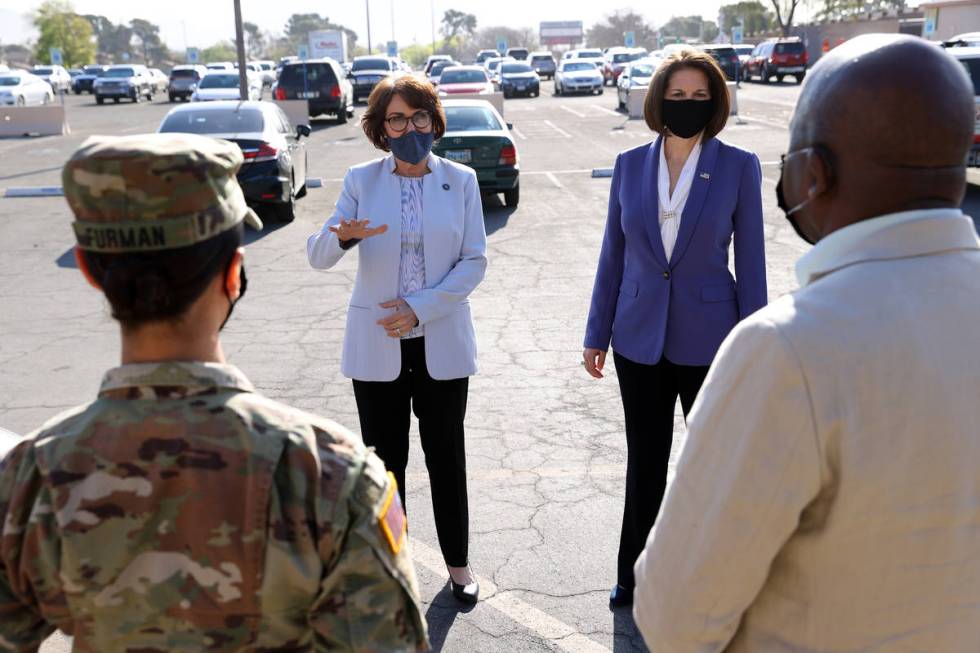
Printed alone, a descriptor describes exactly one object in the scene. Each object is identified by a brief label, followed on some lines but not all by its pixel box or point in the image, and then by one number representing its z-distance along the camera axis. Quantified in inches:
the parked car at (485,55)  2803.2
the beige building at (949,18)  1866.4
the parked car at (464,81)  1161.4
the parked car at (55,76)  2016.0
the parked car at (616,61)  2022.6
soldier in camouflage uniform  58.9
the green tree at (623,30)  5339.6
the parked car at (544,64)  2305.6
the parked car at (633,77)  1300.4
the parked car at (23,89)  1400.1
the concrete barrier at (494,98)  1116.5
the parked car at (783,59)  1815.9
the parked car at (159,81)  2097.7
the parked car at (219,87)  1150.3
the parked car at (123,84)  1830.7
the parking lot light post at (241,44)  869.2
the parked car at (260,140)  485.4
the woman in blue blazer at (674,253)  140.2
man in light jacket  56.7
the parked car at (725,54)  1525.6
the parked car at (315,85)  1176.2
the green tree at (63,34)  3380.9
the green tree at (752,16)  3698.3
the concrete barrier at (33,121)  1053.8
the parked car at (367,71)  1488.7
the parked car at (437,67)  1836.4
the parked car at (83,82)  2199.8
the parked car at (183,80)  1791.3
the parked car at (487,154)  529.3
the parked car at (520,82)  1680.6
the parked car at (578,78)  1680.6
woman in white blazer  146.5
